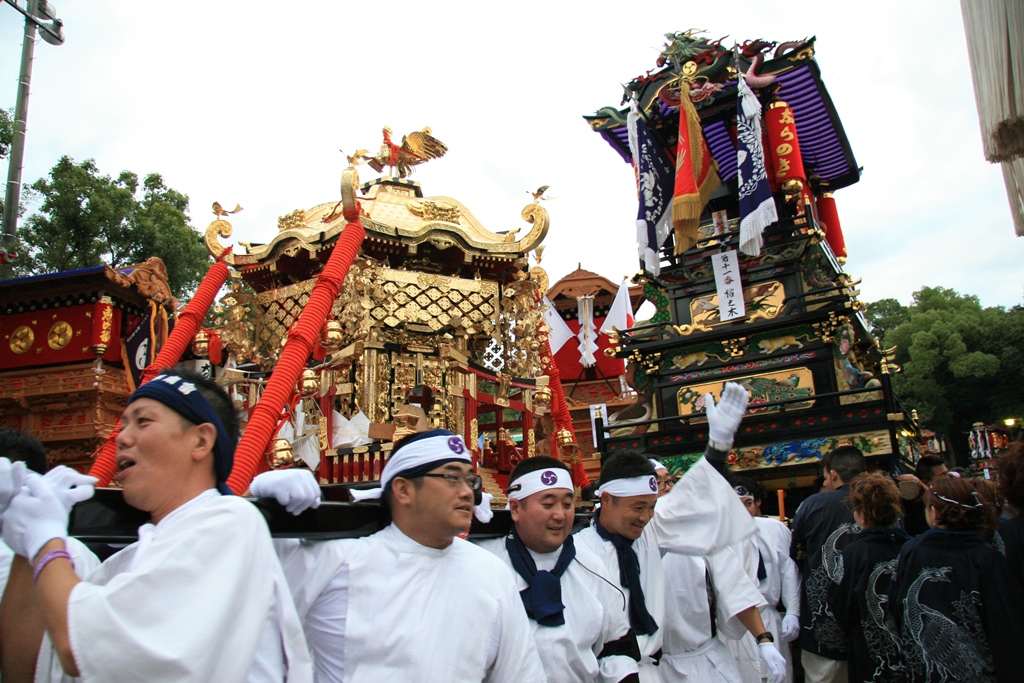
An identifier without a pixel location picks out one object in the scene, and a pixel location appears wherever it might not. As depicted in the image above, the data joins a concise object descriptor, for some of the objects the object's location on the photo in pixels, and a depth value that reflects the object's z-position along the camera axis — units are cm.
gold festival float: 935
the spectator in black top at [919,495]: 506
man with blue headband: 153
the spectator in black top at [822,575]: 480
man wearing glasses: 226
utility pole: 1030
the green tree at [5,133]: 1392
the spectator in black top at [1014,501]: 329
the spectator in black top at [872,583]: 418
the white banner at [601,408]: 1438
